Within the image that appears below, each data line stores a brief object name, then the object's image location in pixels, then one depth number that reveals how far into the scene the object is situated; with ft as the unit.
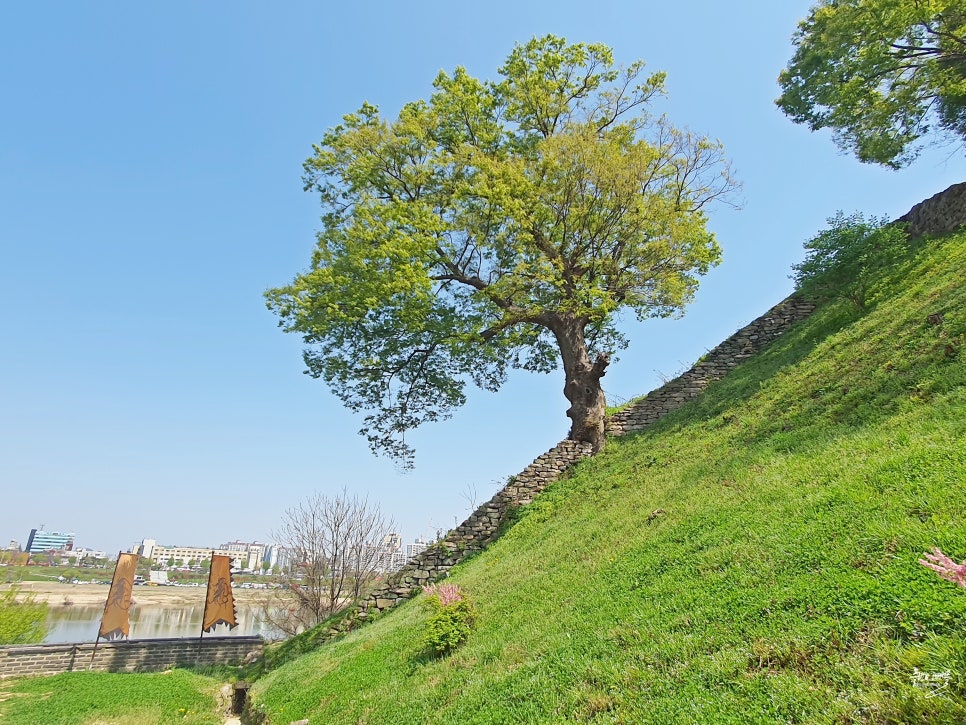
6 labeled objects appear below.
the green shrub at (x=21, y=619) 67.15
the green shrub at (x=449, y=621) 20.43
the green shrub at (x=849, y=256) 41.39
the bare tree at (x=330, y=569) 66.59
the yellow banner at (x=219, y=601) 48.78
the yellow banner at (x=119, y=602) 46.55
